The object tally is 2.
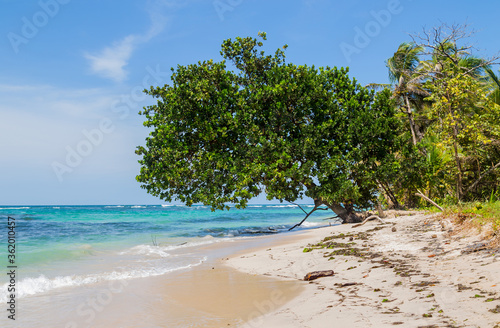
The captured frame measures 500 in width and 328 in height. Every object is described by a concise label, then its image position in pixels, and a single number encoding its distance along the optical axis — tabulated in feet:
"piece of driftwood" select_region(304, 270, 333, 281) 21.97
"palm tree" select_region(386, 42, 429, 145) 79.60
